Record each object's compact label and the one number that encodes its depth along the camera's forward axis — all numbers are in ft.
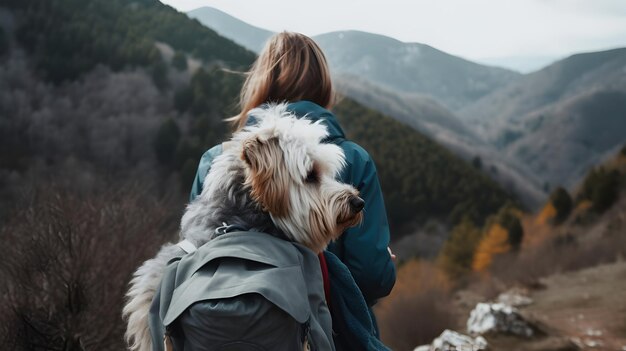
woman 8.27
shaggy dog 7.72
